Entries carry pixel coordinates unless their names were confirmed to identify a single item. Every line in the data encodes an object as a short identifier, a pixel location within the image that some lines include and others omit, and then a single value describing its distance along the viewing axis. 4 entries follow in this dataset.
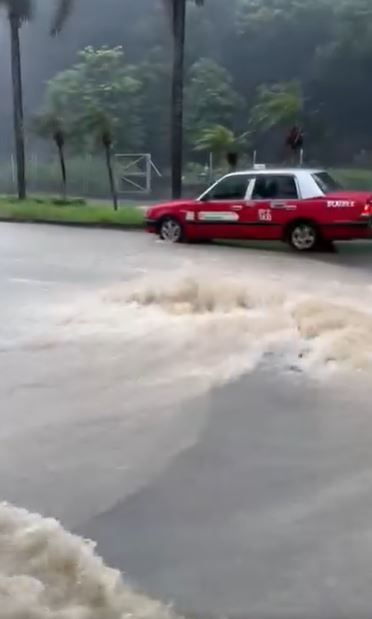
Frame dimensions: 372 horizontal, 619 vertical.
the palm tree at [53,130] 24.00
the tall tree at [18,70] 24.52
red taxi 13.33
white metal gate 26.97
